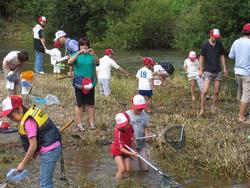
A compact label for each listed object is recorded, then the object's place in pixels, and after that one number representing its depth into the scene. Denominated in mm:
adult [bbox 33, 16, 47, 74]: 16641
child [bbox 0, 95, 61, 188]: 5910
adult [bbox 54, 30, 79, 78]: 11609
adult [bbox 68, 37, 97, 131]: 10109
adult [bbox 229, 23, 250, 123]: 10391
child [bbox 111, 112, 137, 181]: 7684
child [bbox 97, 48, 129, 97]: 14375
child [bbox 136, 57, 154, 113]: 12484
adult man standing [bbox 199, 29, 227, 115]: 11438
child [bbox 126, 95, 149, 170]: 8242
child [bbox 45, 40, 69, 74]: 17797
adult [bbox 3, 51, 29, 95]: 9766
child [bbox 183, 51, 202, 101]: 14727
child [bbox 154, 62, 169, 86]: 14620
